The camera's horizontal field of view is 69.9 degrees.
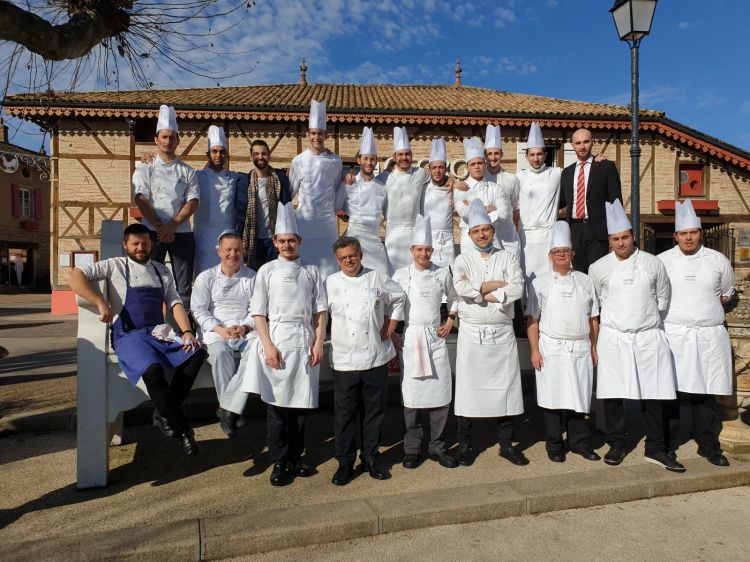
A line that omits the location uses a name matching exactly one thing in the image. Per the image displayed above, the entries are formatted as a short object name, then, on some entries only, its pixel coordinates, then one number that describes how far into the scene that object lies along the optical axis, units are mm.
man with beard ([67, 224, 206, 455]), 3678
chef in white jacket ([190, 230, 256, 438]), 3887
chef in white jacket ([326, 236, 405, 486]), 3889
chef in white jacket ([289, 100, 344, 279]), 5473
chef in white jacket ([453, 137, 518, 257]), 5305
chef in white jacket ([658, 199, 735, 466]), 4223
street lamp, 6039
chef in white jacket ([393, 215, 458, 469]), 4078
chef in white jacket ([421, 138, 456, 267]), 5438
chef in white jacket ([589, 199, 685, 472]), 4117
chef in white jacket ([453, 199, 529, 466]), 4207
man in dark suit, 5305
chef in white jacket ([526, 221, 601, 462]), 4223
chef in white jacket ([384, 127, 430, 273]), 5571
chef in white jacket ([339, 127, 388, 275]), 5656
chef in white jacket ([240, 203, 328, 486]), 3801
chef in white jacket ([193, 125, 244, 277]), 5277
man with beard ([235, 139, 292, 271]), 5258
